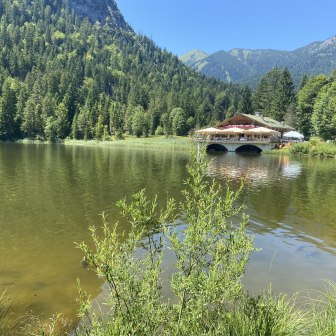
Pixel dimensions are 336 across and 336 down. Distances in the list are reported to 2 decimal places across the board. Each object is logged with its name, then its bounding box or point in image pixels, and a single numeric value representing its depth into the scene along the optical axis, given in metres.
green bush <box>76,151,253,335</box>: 5.27
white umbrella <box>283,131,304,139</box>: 95.78
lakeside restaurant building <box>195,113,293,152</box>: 92.11
